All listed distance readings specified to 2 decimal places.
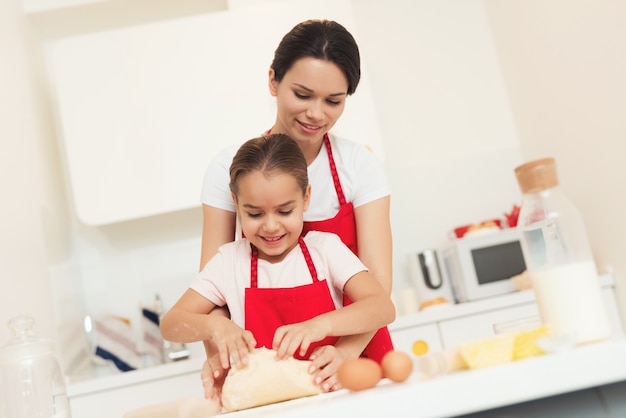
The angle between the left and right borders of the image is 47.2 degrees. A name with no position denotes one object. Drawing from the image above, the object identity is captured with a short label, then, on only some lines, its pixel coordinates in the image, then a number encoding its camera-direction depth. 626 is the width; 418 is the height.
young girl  1.18
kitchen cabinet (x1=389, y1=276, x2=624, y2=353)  2.24
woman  1.30
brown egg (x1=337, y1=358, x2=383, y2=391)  0.68
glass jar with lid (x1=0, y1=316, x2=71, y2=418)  1.17
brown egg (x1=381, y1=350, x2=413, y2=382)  0.68
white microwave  2.47
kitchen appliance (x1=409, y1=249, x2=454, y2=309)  2.60
